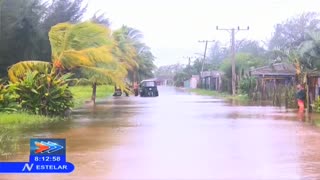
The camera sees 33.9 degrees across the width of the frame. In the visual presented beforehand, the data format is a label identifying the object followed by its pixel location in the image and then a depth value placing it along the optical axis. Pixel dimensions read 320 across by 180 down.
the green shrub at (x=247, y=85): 39.38
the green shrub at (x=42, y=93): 19.41
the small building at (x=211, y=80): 64.32
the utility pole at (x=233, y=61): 47.59
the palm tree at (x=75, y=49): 20.75
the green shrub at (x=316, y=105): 23.08
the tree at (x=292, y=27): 70.69
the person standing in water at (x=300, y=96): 24.99
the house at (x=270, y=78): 35.08
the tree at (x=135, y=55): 47.56
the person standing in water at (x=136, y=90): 50.31
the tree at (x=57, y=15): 26.78
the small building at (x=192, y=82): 88.81
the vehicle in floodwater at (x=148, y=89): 47.03
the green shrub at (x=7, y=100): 18.70
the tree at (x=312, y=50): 23.61
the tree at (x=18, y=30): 23.27
